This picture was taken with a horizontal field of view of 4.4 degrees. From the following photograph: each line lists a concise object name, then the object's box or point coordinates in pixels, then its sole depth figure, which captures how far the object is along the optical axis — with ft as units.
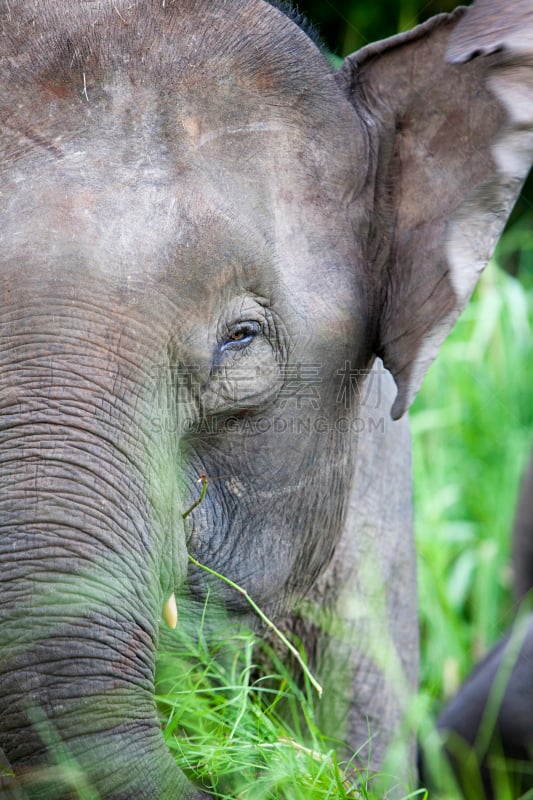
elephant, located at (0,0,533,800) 24.45
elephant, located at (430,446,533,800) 27.99
